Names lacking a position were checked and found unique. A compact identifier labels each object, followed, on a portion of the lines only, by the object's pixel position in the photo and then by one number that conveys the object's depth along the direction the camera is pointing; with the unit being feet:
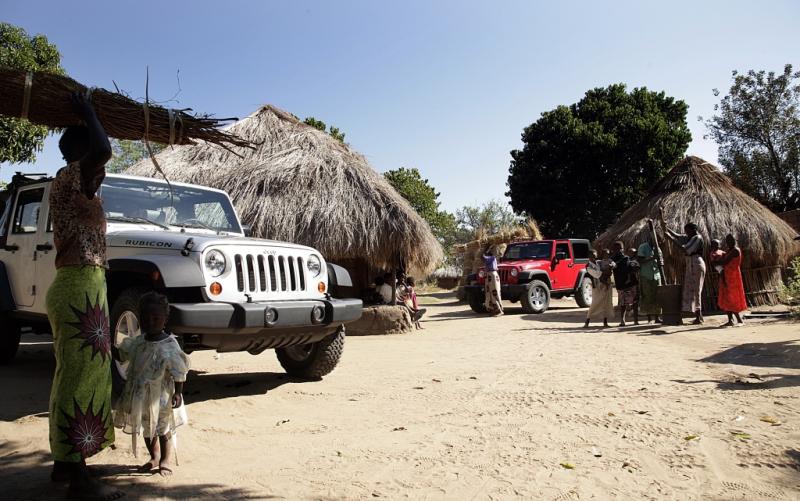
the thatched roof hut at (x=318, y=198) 33.24
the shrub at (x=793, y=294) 33.06
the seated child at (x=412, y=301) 38.20
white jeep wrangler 13.39
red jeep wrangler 47.16
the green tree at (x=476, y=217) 155.53
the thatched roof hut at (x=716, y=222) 42.63
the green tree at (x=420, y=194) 112.37
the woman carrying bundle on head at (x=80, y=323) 8.79
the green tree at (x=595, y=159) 91.35
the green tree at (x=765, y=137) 76.74
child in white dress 9.72
